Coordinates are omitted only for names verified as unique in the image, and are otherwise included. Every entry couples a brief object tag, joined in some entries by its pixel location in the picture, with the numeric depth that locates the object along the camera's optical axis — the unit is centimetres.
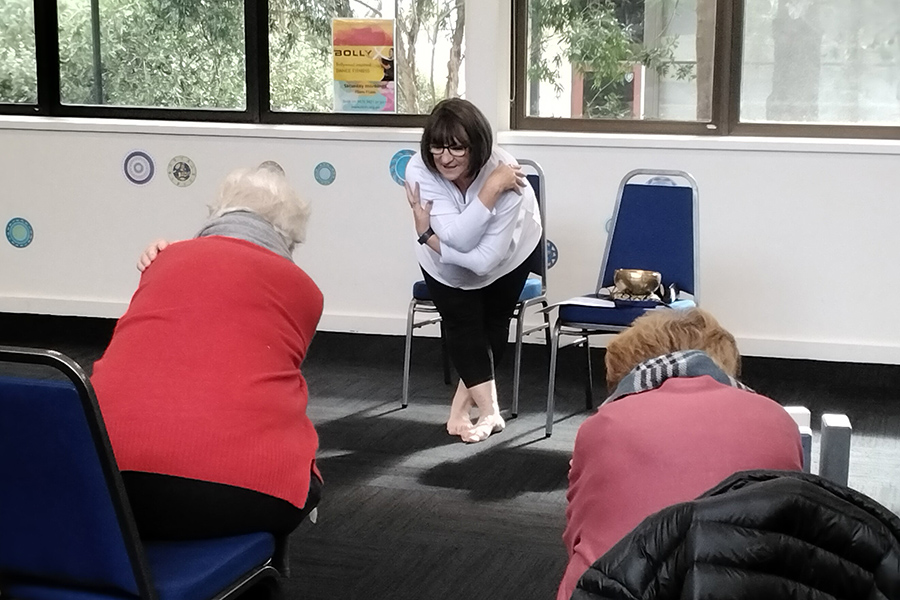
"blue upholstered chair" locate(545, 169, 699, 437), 385
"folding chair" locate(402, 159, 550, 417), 390
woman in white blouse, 362
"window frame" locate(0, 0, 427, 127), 499
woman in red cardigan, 181
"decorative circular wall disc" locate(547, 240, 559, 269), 465
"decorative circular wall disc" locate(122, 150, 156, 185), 505
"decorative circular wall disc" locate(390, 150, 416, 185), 476
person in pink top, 156
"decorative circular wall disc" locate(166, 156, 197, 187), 501
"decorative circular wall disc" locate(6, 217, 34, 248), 524
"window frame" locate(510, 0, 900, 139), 453
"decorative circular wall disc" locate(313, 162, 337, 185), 485
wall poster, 490
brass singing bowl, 375
